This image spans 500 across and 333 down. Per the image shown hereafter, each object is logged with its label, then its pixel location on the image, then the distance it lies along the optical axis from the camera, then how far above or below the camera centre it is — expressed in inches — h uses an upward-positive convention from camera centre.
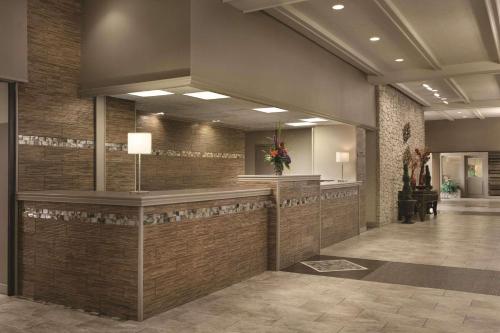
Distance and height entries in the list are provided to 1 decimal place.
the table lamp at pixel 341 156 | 400.8 +13.6
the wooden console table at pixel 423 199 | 501.4 -30.6
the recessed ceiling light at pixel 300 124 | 437.8 +45.7
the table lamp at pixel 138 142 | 187.5 +12.7
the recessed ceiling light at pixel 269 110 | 321.4 +44.2
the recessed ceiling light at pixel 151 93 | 234.1 +42.1
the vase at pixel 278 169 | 276.2 +2.2
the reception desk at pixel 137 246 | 168.7 -29.4
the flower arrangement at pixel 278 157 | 277.0 +9.4
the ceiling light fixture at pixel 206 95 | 246.6 +42.8
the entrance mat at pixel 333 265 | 250.8 -51.9
